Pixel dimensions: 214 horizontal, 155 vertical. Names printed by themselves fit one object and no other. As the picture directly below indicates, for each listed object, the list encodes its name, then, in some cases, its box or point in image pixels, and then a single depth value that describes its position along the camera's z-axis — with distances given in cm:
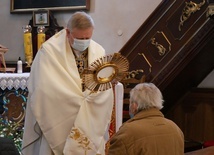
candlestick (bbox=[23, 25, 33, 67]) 587
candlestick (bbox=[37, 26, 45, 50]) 591
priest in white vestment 282
